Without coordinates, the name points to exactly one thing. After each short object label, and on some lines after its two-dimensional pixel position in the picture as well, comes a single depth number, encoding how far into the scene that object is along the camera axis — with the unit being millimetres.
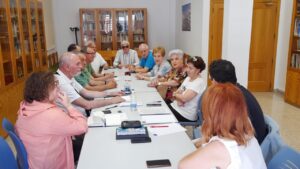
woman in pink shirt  1778
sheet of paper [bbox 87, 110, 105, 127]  2266
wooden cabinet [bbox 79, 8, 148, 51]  7711
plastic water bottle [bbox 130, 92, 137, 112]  2689
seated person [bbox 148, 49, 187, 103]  3699
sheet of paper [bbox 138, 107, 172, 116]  2552
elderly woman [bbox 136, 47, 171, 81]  4410
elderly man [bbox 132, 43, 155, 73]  5145
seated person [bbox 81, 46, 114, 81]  4223
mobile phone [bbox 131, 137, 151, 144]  1940
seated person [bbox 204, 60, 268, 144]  2010
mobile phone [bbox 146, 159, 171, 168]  1593
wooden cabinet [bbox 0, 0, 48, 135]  3912
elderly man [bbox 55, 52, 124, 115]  2750
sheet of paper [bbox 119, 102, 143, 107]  2836
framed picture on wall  6772
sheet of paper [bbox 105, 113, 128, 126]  2305
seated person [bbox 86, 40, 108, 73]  5523
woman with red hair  1236
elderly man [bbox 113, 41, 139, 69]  5934
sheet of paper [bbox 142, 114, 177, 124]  2342
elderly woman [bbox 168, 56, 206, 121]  2977
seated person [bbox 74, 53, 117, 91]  3690
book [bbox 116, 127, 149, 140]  1997
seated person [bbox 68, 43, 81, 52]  3984
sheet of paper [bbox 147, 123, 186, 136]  2096
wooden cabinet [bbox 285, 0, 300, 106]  5035
